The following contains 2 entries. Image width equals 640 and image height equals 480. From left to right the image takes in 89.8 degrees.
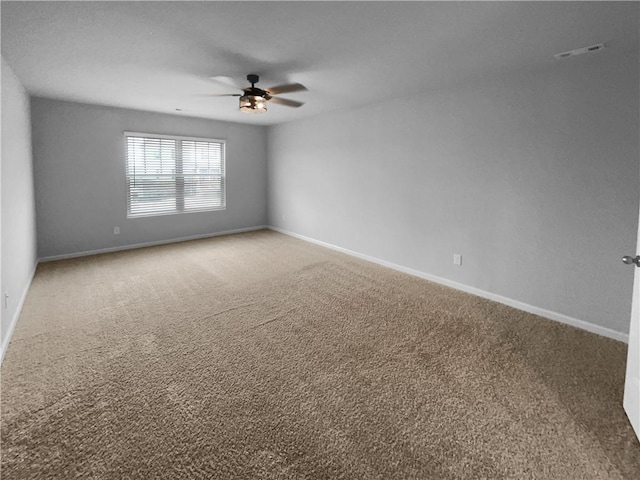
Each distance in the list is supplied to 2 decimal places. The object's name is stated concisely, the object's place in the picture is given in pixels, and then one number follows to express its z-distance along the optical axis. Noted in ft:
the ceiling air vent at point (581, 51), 7.95
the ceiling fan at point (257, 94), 10.69
